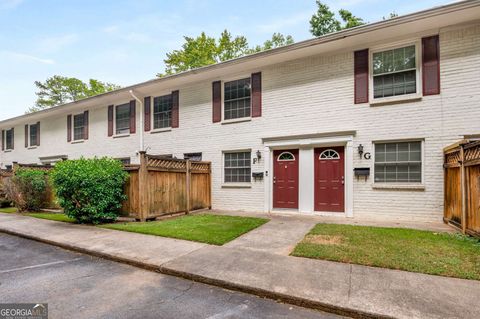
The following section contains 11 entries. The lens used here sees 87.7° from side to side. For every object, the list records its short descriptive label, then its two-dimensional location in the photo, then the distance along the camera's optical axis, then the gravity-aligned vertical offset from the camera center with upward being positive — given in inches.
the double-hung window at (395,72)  306.8 +111.0
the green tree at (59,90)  1332.4 +388.4
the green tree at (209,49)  920.3 +416.5
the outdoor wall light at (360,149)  321.7 +14.8
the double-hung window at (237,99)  408.2 +103.4
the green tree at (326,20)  757.9 +443.5
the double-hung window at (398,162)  300.7 -2.1
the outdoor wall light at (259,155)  386.0 +9.3
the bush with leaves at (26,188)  401.7 -42.1
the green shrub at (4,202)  485.7 -78.4
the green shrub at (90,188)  295.3 -31.3
